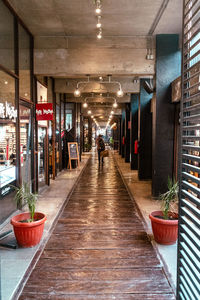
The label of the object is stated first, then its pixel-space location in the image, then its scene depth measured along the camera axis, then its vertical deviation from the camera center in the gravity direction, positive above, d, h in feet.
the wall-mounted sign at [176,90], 17.77 +3.94
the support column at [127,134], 46.43 +1.65
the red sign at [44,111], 20.12 +2.61
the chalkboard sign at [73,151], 37.96 -1.17
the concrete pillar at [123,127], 58.18 +3.91
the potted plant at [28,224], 11.21 -3.69
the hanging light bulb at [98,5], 13.61 +7.90
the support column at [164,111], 19.69 +2.62
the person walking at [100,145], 42.65 -0.30
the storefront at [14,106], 14.83 +2.54
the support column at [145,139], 28.78 +0.48
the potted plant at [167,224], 11.56 -3.80
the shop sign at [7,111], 14.32 +1.98
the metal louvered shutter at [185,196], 4.76 -1.09
